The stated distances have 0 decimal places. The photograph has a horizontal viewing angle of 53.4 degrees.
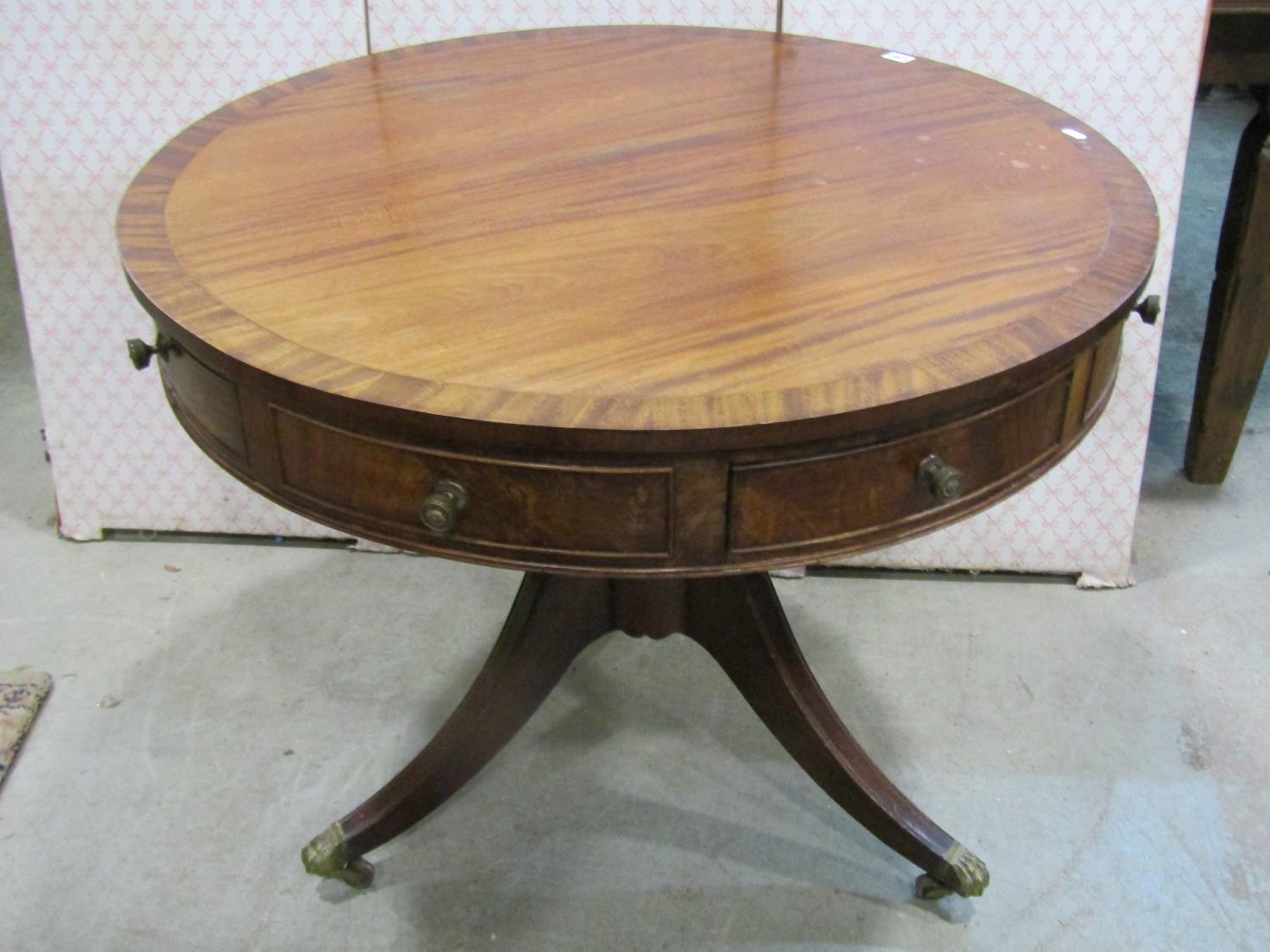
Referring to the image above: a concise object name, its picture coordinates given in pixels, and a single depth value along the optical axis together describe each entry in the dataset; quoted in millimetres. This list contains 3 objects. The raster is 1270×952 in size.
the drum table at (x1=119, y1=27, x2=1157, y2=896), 882
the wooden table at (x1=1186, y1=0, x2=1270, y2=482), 1832
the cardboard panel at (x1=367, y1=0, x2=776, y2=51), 1770
